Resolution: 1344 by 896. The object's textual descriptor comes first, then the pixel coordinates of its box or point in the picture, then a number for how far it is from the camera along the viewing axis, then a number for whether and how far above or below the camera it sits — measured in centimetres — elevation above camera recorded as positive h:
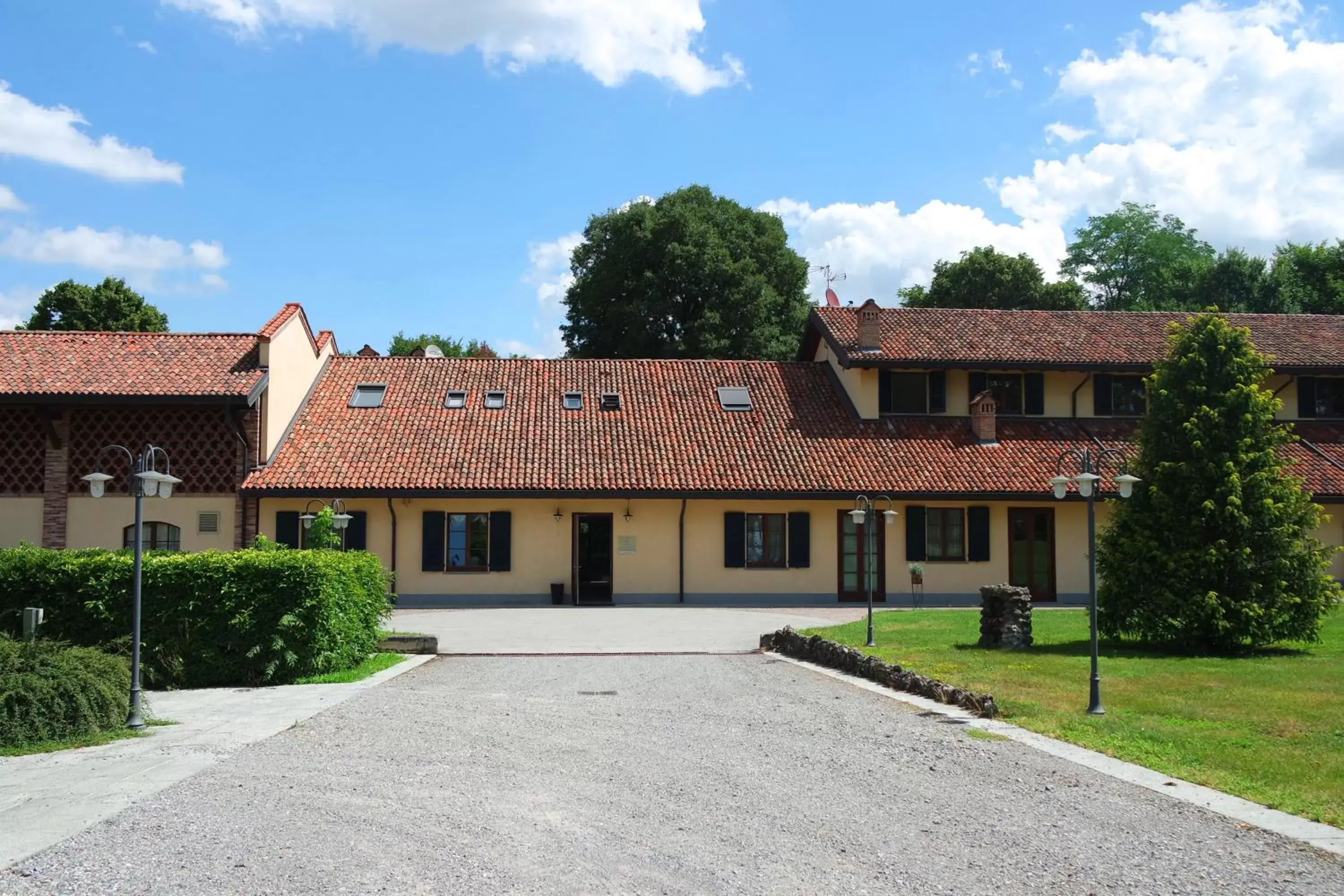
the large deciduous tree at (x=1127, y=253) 5559 +1271
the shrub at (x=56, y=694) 988 -161
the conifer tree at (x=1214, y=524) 1545 -16
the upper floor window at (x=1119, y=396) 3020 +305
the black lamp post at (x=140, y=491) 1127 +21
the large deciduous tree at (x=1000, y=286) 4759 +939
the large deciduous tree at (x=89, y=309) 4388 +778
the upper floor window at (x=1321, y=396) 3084 +309
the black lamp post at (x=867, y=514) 1790 -5
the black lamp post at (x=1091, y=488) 1095 +25
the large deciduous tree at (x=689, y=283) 4159 +847
